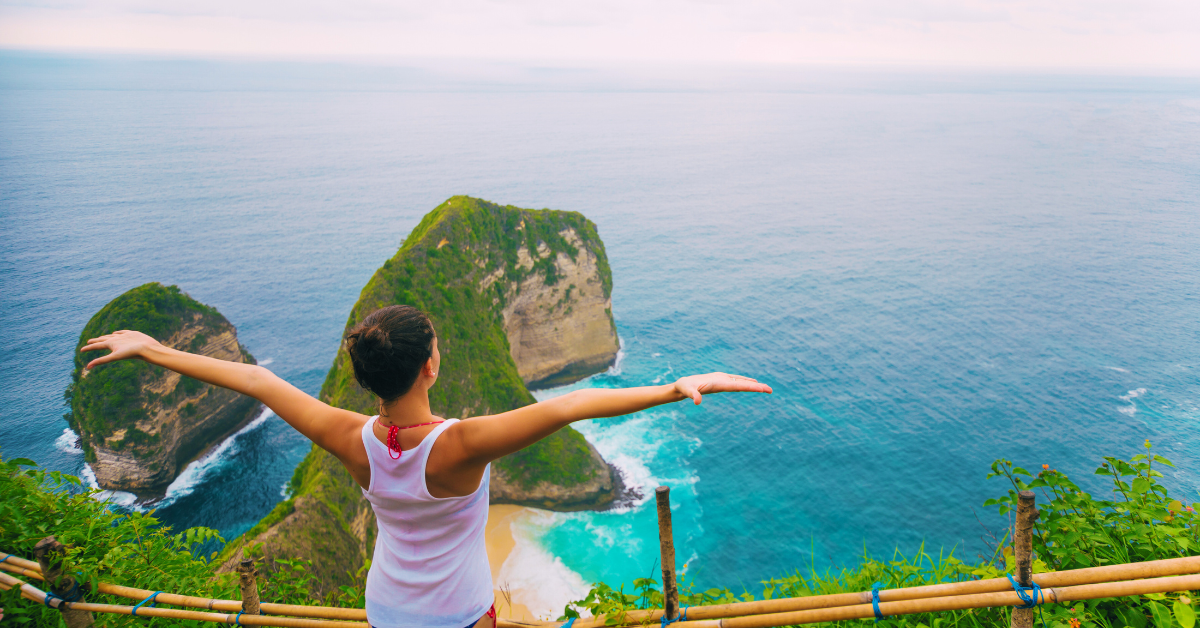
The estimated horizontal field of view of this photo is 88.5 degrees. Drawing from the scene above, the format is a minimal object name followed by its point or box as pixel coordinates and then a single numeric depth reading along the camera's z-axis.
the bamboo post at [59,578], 4.63
